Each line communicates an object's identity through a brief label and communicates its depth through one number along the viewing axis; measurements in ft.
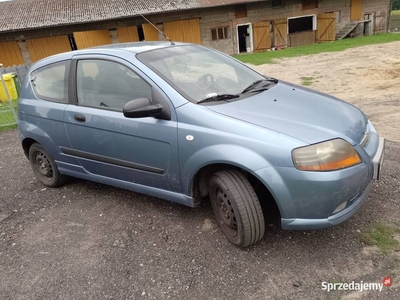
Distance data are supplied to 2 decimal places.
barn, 65.82
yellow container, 34.34
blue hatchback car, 7.33
